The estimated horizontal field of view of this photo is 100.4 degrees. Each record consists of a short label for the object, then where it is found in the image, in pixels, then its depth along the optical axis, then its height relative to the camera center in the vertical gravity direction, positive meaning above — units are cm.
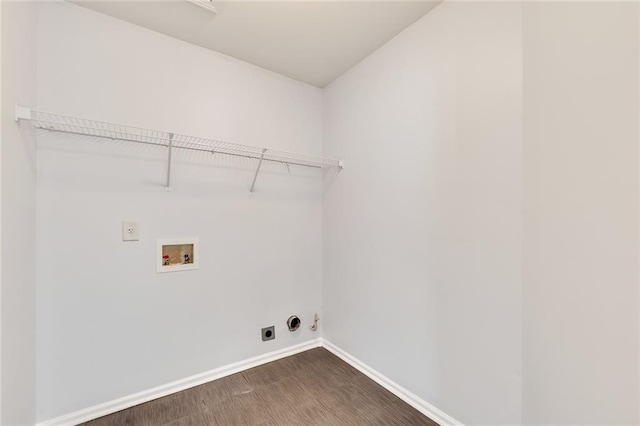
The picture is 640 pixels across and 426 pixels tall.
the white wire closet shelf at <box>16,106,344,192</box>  139 +46
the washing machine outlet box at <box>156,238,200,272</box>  174 -29
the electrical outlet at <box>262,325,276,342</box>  214 -98
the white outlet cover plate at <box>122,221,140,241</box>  162 -12
